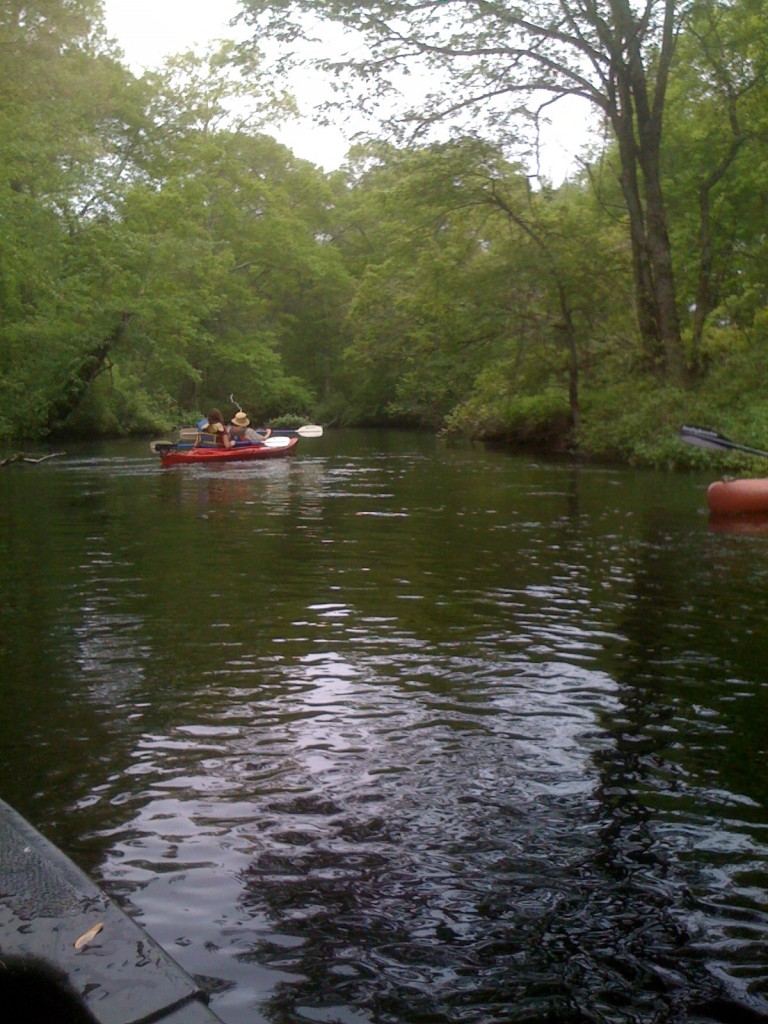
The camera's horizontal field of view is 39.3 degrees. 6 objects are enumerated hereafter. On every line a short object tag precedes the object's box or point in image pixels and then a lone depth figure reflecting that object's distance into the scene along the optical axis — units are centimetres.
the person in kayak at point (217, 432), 2497
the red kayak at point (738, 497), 1459
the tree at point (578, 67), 2400
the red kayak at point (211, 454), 2364
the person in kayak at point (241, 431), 2756
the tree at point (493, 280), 2722
